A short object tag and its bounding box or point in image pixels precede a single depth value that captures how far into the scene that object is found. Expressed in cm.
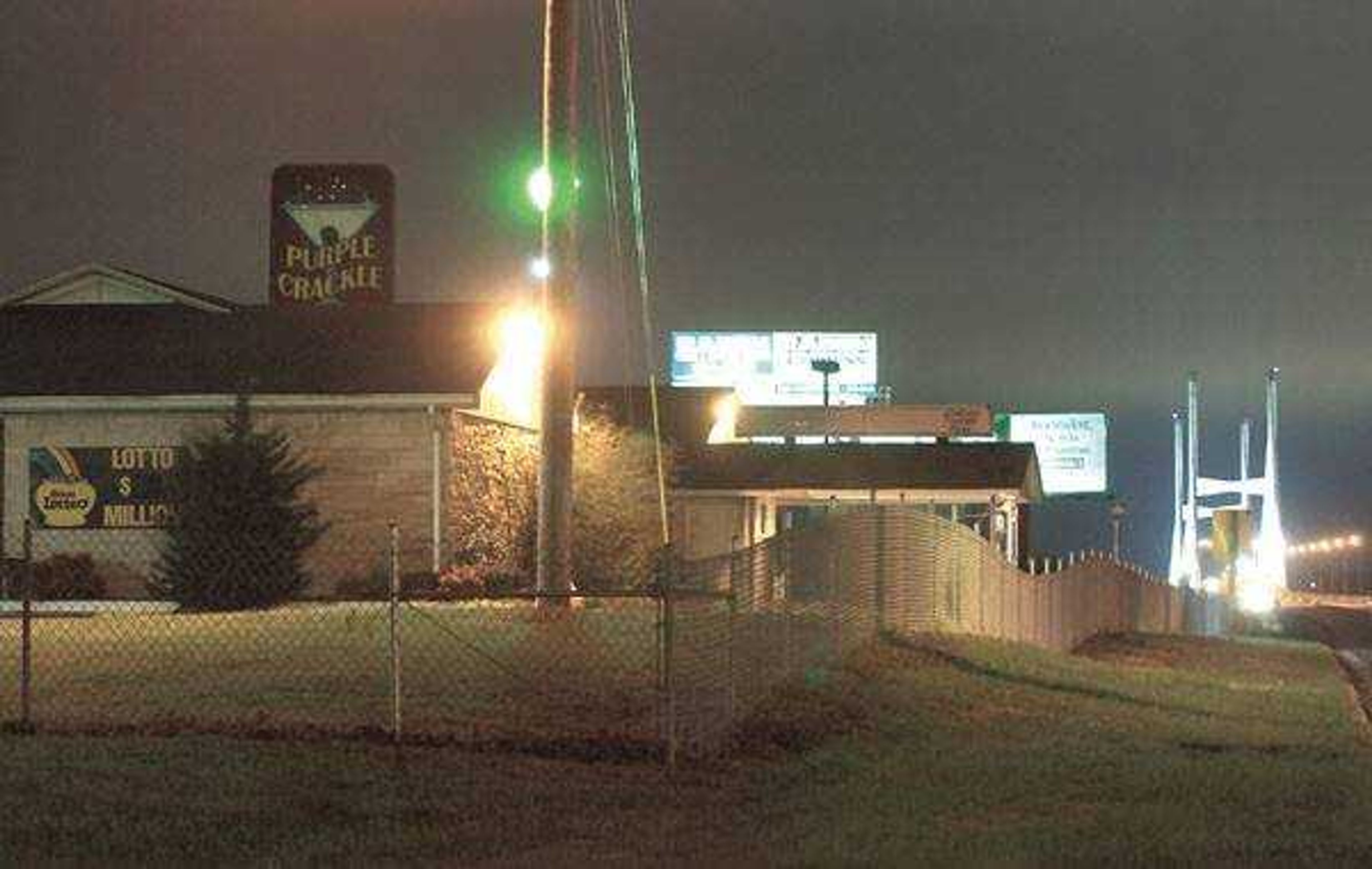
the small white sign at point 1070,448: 11075
